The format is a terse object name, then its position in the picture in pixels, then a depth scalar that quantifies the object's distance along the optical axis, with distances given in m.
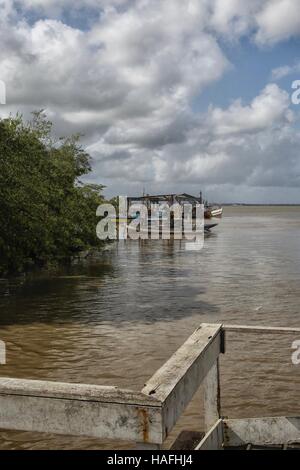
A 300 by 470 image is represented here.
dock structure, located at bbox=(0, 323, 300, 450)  2.48
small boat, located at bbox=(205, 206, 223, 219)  108.74
